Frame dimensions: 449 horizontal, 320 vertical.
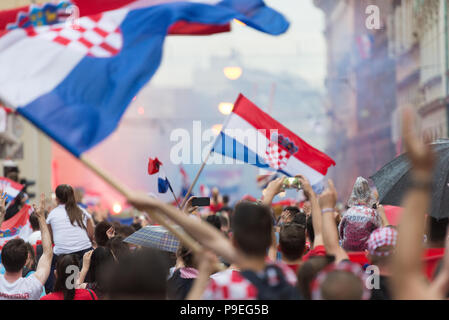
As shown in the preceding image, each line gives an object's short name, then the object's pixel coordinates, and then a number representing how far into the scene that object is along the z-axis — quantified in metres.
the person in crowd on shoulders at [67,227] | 16.44
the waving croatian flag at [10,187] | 20.31
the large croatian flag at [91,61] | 9.87
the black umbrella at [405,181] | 12.52
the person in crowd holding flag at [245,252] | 7.45
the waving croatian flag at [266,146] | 15.16
